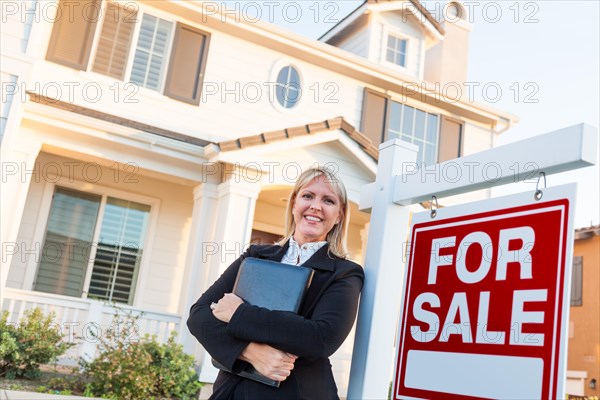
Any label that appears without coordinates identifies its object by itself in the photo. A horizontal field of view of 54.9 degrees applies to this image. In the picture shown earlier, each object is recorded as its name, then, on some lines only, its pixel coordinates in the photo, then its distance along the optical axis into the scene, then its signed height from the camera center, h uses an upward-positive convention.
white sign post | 1.71 +0.49
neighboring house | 14.16 +1.20
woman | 1.80 +0.01
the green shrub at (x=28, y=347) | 5.87 -0.58
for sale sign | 1.49 +0.14
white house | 7.23 +2.21
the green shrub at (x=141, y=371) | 5.75 -0.68
